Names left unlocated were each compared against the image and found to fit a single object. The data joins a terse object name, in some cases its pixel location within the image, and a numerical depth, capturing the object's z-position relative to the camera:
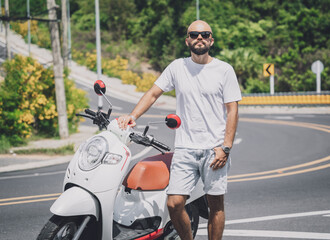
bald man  3.58
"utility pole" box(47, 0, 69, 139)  13.90
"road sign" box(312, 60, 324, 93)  26.55
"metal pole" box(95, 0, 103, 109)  17.12
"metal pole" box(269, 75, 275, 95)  27.38
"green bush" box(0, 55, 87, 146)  12.69
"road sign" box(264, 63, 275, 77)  27.63
